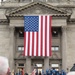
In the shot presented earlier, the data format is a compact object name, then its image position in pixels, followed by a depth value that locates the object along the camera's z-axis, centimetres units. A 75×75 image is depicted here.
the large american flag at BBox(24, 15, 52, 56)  4159
